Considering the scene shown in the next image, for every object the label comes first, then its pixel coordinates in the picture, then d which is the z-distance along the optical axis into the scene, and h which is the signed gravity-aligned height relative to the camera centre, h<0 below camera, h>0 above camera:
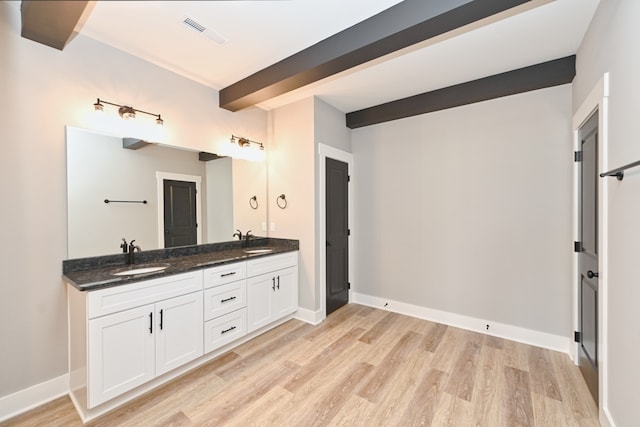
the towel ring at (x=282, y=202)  3.36 +0.13
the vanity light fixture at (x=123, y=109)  2.04 +0.82
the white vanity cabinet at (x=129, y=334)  1.67 -0.84
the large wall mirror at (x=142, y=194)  1.99 +0.17
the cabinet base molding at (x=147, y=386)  1.72 -1.27
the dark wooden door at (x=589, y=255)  1.90 -0.35
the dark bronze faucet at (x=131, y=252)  2.20 -0.32
